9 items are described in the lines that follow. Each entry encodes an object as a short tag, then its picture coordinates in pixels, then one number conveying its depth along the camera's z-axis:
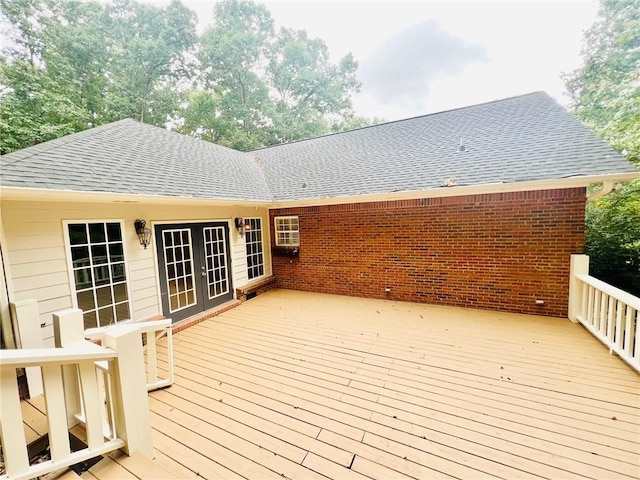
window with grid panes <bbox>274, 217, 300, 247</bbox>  7.29
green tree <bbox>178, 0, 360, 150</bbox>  17.17
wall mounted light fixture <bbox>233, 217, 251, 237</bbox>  6.39
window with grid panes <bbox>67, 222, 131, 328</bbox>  3.62
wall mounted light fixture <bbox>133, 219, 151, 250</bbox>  4.31
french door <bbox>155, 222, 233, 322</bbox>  4.79
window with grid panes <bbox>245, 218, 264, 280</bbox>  6.90
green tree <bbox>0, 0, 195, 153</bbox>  10.83
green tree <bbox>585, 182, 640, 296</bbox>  5.60
